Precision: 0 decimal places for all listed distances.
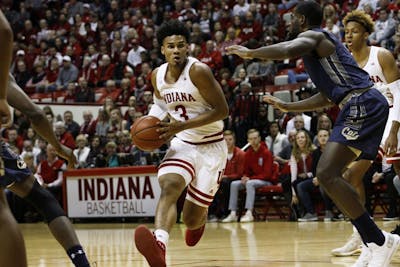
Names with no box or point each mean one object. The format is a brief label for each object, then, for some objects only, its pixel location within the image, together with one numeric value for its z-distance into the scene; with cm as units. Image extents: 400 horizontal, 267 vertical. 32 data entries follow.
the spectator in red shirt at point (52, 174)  1502
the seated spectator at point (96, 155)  1494
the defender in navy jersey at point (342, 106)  534
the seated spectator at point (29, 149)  1625
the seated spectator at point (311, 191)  1230
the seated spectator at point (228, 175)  1334
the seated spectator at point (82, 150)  1518
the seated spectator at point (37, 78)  2078
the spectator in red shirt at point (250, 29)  1733
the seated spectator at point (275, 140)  1351
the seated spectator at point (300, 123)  1320
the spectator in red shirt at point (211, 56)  1684
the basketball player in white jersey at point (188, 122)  595
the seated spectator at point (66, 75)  2036
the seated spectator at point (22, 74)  2116
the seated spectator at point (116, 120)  1584
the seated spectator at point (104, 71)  1988
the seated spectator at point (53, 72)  2081
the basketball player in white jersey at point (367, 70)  657
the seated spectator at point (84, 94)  1891
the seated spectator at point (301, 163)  1248
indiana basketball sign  1354
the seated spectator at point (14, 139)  1686
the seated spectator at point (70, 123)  1689
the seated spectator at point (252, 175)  1299
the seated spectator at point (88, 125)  1667
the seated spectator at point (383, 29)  1467
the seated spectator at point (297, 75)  1532
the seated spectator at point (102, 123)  1632
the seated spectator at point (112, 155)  1460
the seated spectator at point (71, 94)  1930
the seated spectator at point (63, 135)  1597
